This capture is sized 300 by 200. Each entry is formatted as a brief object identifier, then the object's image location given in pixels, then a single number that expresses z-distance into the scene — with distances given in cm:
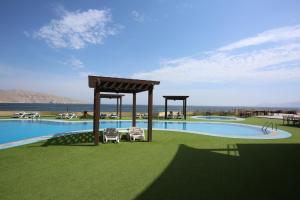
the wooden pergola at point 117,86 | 984
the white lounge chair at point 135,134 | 1141
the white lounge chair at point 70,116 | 2511
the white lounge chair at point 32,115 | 2528
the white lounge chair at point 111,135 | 1066
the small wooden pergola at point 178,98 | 2759
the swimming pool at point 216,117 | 3256
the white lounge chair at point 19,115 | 2557
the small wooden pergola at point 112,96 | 2422
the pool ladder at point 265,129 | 1540
